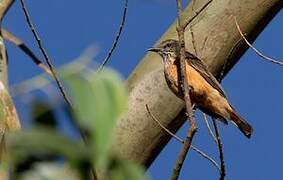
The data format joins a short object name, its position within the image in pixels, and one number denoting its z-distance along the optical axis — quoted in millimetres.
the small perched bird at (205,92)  8442
